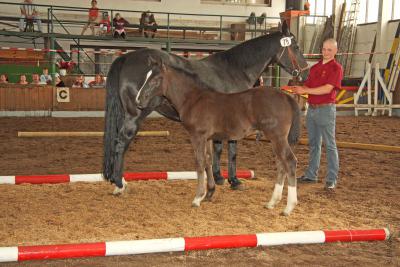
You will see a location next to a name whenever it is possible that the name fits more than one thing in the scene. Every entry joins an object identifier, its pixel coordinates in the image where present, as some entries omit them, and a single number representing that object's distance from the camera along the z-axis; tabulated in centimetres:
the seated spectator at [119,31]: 2164
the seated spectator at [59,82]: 1888
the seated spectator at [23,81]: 1825
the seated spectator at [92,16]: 2288
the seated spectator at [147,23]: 2341
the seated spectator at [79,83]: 1931
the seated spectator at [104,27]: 2277
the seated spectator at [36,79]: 1862
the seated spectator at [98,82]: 1942
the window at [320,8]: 2886
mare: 634
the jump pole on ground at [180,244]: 387
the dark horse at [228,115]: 545
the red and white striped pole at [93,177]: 669
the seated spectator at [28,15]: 2098
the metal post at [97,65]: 2551
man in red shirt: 657
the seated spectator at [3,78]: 1822
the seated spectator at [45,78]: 1896
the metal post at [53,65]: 1875
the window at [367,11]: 2625
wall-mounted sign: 1856
